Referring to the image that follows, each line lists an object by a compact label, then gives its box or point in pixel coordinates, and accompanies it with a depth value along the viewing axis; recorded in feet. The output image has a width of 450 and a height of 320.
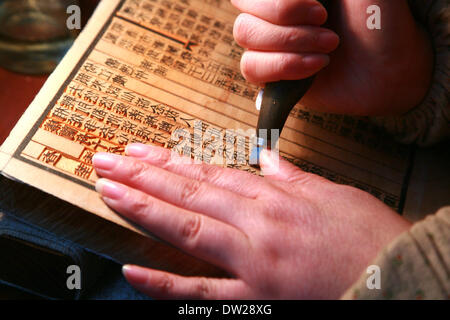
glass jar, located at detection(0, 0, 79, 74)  1.97
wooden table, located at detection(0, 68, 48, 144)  1.82
